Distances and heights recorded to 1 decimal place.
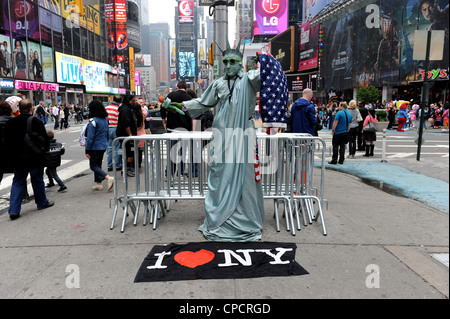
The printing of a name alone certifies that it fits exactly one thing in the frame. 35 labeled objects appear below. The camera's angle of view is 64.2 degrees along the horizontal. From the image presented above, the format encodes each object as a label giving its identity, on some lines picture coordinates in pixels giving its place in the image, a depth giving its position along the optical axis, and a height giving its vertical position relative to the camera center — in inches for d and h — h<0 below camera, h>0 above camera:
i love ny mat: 136.3 -62.4
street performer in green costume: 170.7 -29.7
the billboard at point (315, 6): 1861.8 +557.8
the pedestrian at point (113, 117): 346.6 -9.0
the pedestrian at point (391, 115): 909.3 -15.1
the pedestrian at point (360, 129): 476.4 -28.1
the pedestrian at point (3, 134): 222.7 -16.3
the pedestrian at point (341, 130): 388.8 -23.5
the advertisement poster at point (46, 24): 1605.6 +378.0
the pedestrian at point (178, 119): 307.6 -9.5
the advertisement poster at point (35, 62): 1499.8 +190.2
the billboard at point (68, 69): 1773.1 +204.4
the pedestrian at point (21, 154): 213.0 -27.6
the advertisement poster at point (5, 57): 1295.5 +182.1
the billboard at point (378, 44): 1110.4 +247.7
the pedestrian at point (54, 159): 272.7 -38.9
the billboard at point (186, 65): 5900.6 +711.6
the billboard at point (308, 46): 1870.1 +336.2
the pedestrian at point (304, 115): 297.9 -5.3
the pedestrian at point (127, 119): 311.7 -10.0
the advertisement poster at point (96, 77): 2188.7 +198.7
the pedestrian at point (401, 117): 809.5 -18.1
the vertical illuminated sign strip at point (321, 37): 1811.8 +358.2
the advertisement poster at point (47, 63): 1635.1 +202.6
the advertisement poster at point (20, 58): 1376.7 +191.0
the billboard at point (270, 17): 2427.4 +632.2
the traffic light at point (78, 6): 1913.1 +549.8
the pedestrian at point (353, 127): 439.5 -22.4
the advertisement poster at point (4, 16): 1290.4 +329.6
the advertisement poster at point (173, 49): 7066.9 +1170.0
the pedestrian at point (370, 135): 462.9 -33.4
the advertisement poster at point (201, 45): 5225.9 +951.3
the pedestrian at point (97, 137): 268.6 -21.7
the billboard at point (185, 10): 5536.4 +1529.2
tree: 1092.5 +44.8
